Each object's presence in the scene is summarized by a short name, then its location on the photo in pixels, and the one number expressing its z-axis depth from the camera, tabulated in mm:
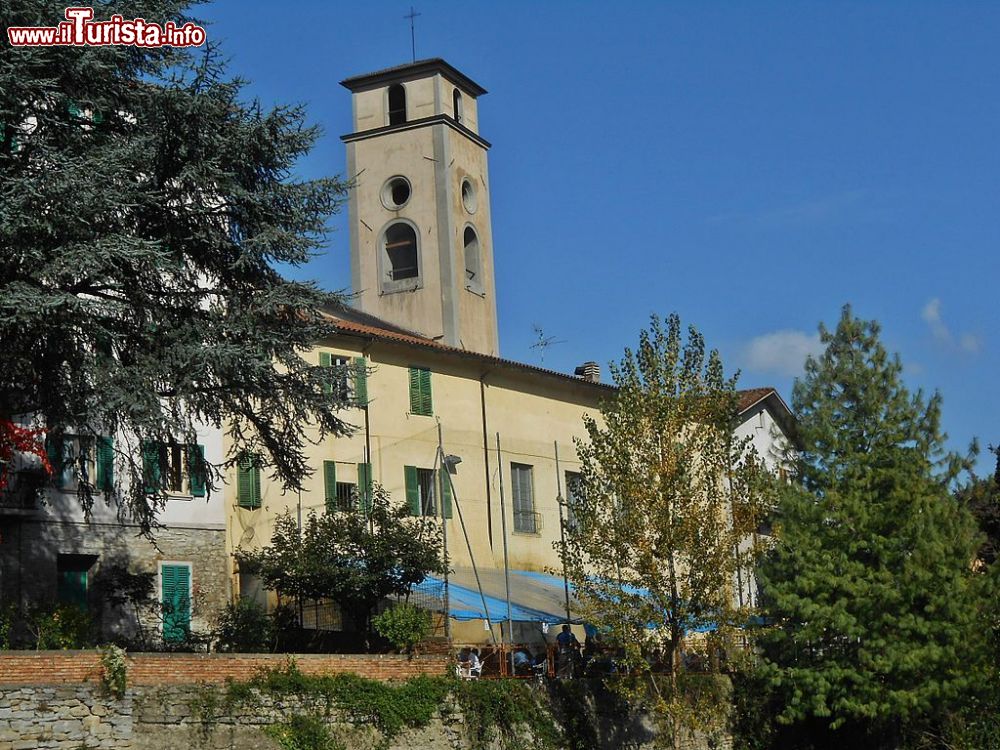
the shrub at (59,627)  21969
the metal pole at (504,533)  28719
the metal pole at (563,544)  27541
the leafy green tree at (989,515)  38594
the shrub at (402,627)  24938
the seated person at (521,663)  28578
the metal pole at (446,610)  27428
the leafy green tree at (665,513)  26844
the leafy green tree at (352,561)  26094
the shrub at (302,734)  22156
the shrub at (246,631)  26188
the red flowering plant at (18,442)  21562
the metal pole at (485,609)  28706
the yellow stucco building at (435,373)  33094
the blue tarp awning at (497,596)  29469
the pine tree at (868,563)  30859
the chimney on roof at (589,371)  45412
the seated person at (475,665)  27375
